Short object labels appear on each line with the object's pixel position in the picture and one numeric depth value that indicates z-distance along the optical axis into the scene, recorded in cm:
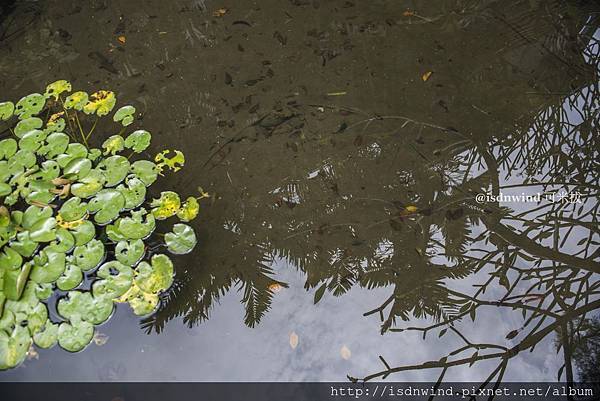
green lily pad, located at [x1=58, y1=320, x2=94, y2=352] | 144
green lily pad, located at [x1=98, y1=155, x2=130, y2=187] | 170
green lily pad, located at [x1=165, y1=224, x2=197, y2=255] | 163
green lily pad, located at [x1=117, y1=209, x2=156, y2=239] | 160
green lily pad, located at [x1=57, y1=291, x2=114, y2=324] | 147
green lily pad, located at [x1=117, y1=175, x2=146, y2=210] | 167
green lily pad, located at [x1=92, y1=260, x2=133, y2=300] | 150
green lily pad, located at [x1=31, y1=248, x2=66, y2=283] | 149
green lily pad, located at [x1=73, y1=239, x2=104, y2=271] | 152
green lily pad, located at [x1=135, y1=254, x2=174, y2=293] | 155
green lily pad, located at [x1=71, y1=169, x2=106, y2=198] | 165
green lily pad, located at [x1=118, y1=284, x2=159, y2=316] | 154
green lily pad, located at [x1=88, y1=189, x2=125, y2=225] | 161
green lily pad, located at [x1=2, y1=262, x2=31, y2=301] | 144
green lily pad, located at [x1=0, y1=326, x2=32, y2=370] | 140
